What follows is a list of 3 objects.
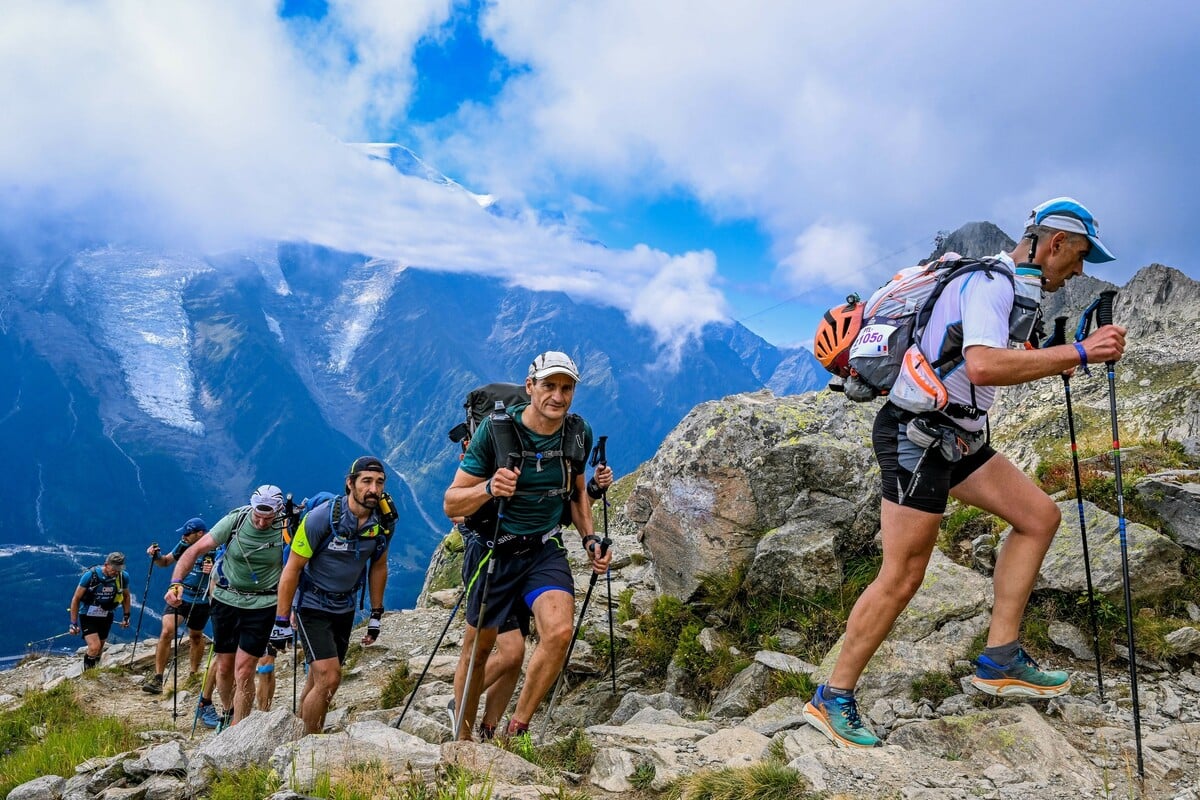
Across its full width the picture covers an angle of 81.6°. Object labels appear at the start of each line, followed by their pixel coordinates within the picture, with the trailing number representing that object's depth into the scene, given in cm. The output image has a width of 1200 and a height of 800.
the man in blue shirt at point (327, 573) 808
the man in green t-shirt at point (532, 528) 600
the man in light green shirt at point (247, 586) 1013
